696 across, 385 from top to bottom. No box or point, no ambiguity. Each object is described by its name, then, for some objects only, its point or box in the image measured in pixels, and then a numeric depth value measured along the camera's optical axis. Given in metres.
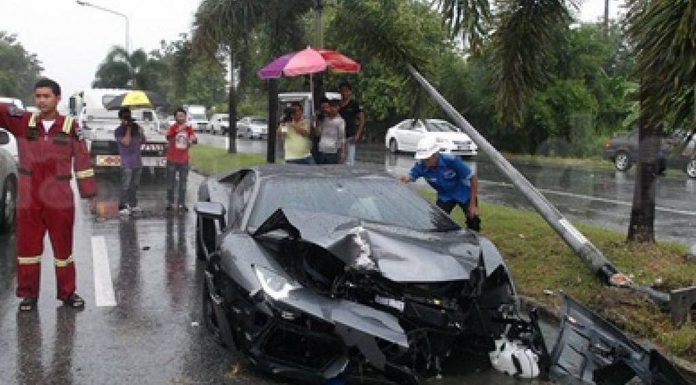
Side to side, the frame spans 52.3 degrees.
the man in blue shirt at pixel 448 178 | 7.09
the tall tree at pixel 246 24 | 12.91
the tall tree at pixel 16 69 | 77.19
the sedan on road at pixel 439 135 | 25.17
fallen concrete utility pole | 5.32
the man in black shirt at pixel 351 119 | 10.82
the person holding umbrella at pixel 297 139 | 10.12
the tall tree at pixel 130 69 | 49.44
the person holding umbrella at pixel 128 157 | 10.74
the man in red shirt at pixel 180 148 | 11.05
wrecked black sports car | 4.00
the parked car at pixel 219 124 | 49.59
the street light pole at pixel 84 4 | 38.15
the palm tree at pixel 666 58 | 4.54
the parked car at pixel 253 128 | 42.25
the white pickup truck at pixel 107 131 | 14.95
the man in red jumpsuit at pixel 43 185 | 5.76
